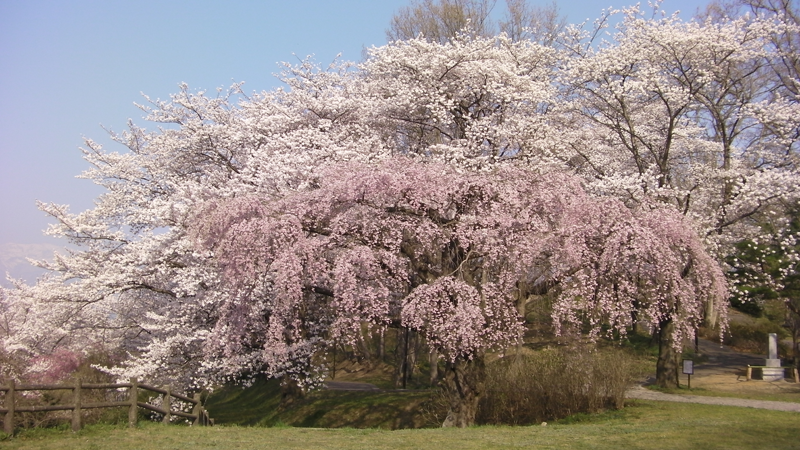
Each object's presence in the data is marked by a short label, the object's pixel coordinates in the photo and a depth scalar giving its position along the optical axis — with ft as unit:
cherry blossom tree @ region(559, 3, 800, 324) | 66.69
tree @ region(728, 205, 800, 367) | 68.54
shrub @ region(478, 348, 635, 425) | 54.70
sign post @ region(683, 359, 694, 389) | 66.13
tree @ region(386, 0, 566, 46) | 110.93
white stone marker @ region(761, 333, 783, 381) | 79.71
